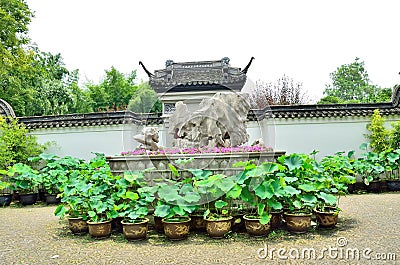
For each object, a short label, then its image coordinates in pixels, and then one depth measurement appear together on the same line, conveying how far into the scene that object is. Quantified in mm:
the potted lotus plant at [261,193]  3814
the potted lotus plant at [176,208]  3803
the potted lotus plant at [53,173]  7039
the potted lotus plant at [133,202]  3854
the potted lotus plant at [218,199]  3848
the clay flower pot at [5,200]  7102
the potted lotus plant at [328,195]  4098
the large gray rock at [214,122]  6098
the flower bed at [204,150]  5109
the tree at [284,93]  17356
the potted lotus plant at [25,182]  6969
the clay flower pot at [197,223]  4156
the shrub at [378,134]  8203
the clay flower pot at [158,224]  4141
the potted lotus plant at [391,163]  7488
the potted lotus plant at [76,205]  4180
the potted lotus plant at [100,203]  3992
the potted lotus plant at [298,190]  3957
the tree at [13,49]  10516
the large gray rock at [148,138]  5562
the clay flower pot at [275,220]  4137
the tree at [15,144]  7539
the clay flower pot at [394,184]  7648
